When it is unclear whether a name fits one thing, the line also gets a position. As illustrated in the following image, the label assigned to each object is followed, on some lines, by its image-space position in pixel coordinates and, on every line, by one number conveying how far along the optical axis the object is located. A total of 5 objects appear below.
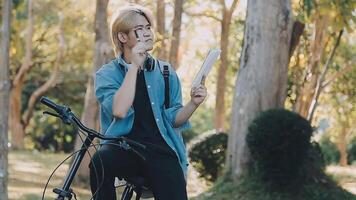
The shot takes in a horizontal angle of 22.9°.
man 4.08
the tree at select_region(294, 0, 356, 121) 16.41
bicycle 3.87
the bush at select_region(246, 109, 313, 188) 10.59
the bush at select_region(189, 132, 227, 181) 16.11
